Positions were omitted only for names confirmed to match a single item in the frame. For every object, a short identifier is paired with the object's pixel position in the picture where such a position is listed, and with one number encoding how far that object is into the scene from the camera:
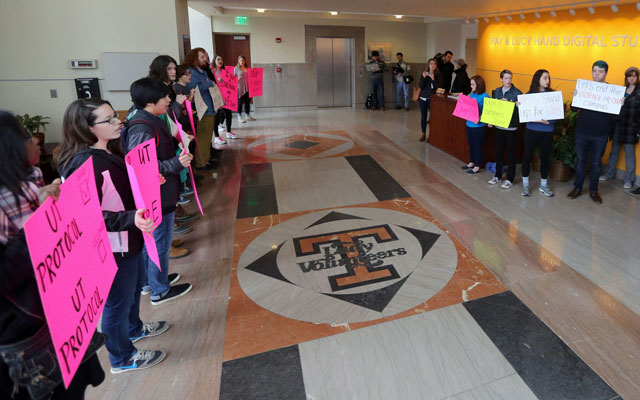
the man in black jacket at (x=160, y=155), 2.53
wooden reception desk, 6.11
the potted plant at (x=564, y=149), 5.30
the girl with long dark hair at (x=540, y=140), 4.68
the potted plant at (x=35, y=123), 5.00
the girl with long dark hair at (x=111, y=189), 1.88
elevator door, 12.62
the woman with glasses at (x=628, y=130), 4.64
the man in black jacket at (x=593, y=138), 4.47
